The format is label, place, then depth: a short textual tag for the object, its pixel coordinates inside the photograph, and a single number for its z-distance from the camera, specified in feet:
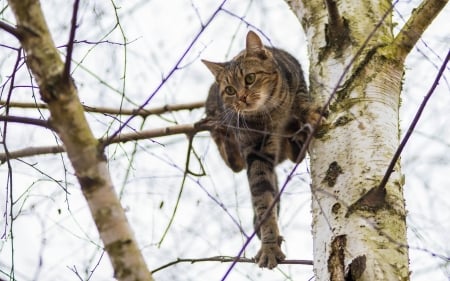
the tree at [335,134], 14.35
